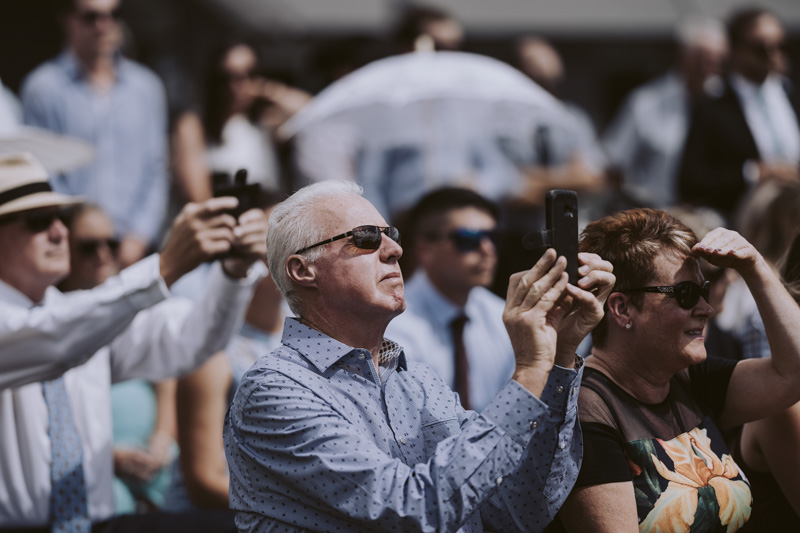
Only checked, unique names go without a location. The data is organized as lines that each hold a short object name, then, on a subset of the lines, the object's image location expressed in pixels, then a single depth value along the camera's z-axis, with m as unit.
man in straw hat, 7.99
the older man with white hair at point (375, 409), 5.53
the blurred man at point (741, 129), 16.08
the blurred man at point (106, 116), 14.98
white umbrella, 14.24
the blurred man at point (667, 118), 17.75
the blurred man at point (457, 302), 11.52
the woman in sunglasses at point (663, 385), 6.43
